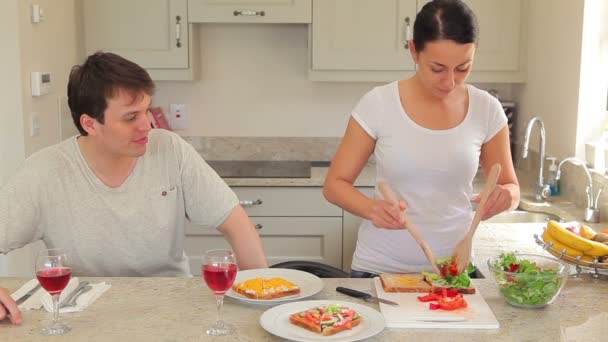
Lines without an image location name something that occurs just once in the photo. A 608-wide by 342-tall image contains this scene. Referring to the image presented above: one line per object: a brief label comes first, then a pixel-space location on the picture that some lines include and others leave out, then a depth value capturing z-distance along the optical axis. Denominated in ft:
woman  6.91
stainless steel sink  10.55
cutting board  5.32
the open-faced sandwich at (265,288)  5.74
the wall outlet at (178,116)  13.52
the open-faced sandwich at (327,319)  5.15
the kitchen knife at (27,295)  5.76
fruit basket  6.30
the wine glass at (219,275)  5.08
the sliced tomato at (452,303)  5.55
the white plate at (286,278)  5.71
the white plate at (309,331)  5.05
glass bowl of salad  5.57
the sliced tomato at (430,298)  5.68
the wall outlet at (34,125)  10.46
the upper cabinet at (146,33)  12.39
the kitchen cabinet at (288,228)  11.88
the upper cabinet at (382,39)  12.28
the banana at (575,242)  6.38
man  6.64
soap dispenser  10.87
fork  5.68
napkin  5.65
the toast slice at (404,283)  5.92
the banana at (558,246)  6.50
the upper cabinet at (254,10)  12.23
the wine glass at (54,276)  5.14
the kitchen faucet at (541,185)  10.76
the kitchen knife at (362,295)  5.71
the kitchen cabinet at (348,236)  11.91
